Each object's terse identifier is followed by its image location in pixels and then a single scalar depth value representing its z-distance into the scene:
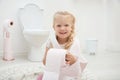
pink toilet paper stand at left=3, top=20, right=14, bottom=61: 2.48
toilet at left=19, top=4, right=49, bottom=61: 2.34
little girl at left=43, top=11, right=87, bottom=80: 1.27
